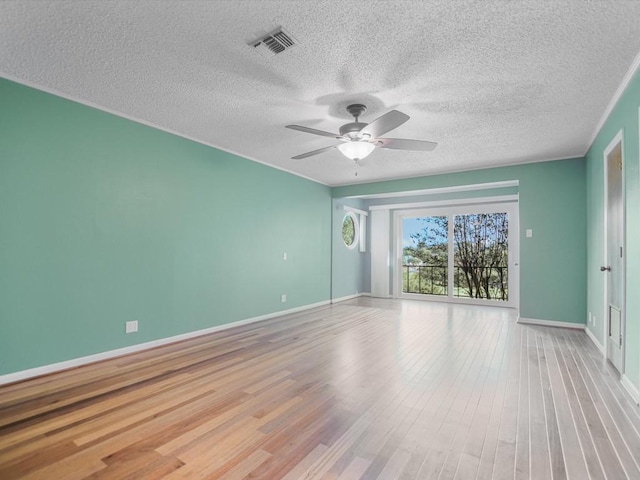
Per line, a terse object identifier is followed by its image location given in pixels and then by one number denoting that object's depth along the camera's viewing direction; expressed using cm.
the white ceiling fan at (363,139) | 274
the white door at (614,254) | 287
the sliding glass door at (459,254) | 662
